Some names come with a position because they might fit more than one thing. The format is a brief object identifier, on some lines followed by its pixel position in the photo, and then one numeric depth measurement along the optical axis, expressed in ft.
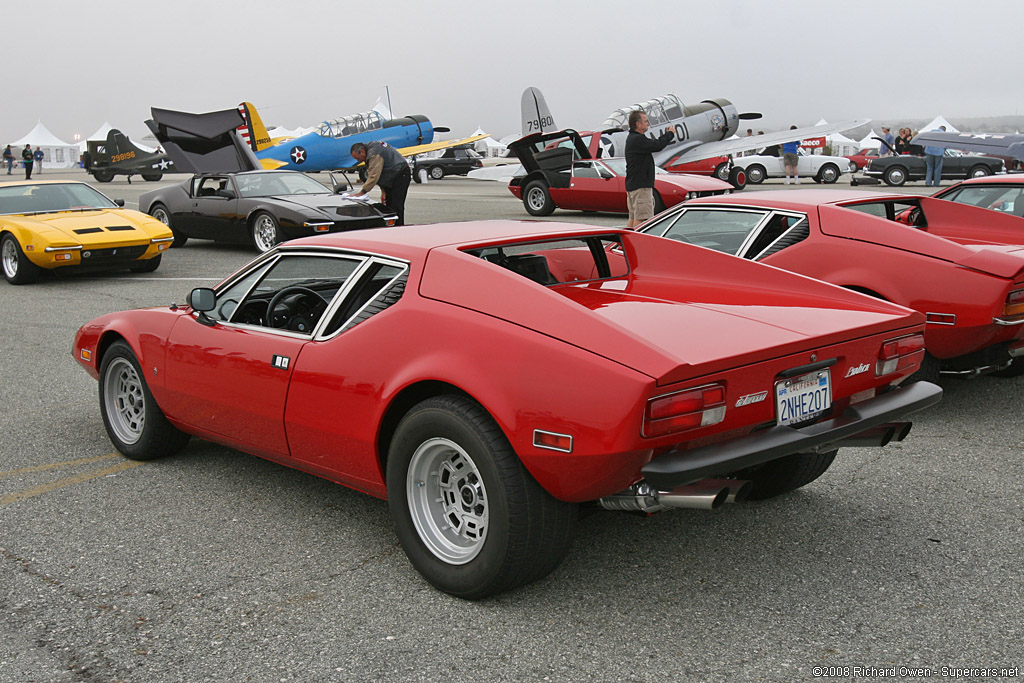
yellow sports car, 36.58
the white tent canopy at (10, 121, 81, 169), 237.66
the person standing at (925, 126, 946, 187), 102.94
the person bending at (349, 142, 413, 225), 48.73
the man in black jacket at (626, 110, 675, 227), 36.70
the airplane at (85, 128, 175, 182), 148.97
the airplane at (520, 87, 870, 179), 88.55
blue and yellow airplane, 119.65
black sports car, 44.50
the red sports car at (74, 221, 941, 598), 9.55
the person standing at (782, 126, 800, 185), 109.70
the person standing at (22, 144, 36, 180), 159.38
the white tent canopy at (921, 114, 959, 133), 189.32
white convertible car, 110.11
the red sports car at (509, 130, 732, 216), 65.21
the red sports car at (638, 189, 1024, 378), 17.19
